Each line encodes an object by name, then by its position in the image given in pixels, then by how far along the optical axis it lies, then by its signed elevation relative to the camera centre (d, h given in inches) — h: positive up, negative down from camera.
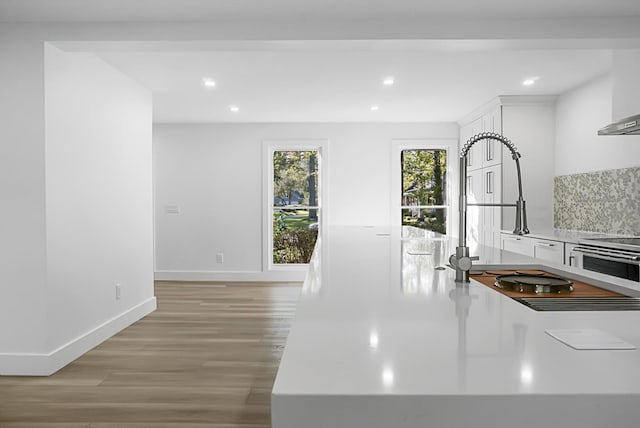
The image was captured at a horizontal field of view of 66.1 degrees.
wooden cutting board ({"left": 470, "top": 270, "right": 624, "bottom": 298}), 57.5 -10.5
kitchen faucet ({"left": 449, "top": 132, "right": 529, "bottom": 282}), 58.3 -1.4
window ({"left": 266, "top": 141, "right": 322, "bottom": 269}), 295.7 +4.3
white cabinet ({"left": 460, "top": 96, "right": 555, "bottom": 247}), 223.9 +23.1
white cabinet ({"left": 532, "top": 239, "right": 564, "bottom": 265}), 169.9 -15.3
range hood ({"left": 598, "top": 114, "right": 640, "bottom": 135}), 139.4 +24.0
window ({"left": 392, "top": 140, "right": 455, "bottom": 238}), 293.9 +12.7
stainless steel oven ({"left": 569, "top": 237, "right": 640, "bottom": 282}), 135.0 -14.4
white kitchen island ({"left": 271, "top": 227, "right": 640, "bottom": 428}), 24.5 -9.3
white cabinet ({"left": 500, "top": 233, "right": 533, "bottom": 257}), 197.8 -15.6
